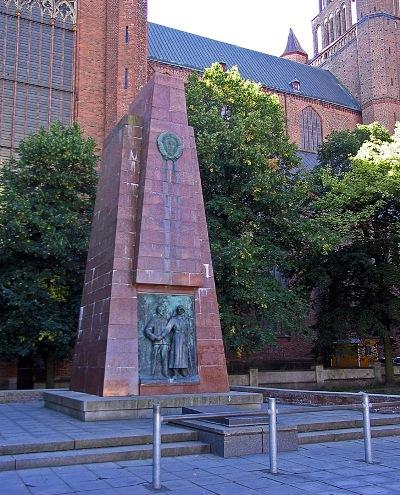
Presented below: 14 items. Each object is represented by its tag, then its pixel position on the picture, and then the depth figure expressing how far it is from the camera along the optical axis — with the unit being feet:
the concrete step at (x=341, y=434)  29.09
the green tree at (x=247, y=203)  64.18
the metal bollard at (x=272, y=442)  21.85
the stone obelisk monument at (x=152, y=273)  34.45
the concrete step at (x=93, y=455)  22.17
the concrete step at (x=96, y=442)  23.48
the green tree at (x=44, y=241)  58.34
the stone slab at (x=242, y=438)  25.13
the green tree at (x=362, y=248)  73.72
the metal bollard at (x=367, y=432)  24.27
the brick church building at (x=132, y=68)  89.35
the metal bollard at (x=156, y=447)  19.48
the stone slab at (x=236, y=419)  25.96
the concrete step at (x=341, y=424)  30.63
